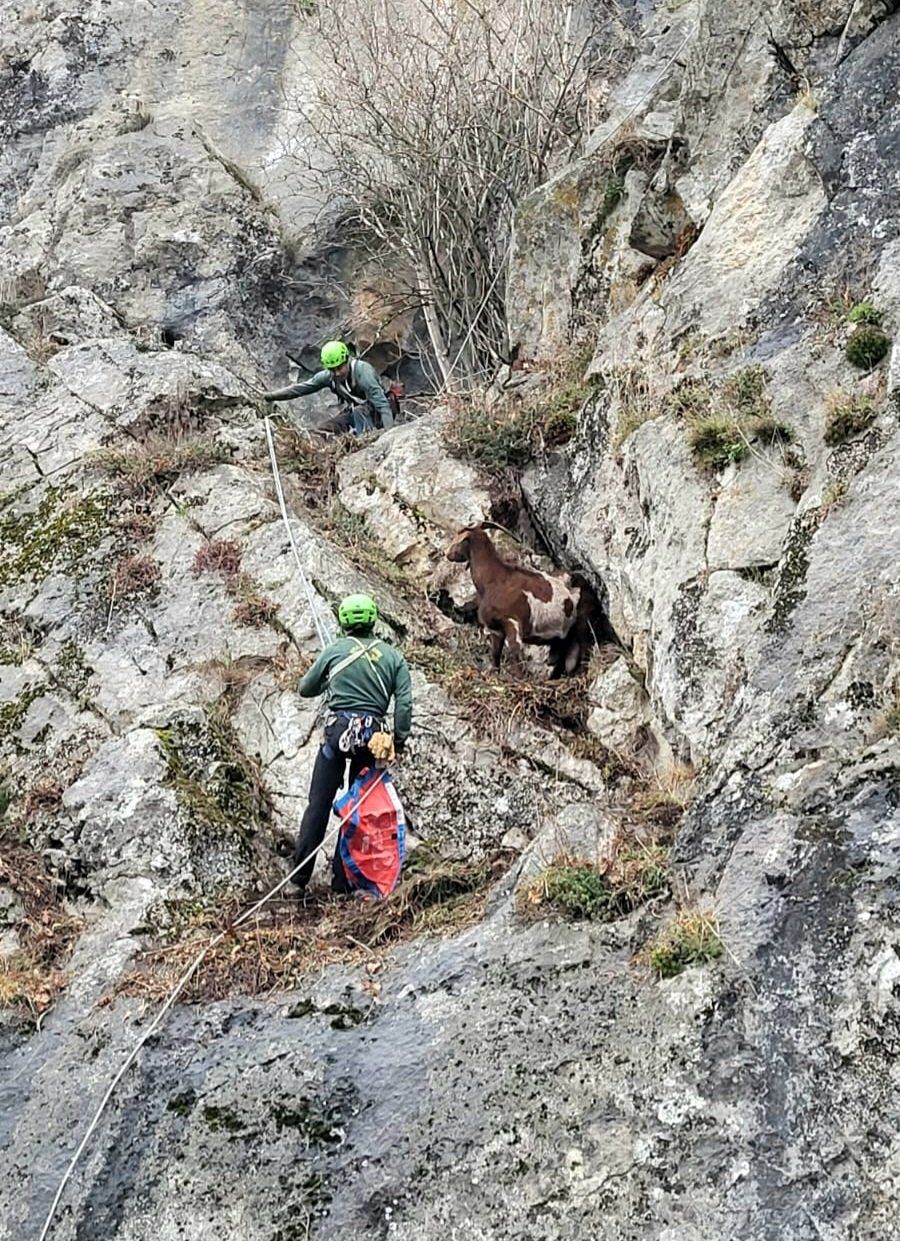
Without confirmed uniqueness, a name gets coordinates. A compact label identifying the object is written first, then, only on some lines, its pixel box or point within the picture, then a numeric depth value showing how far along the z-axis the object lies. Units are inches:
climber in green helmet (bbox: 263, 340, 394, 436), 608.7
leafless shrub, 730.8
